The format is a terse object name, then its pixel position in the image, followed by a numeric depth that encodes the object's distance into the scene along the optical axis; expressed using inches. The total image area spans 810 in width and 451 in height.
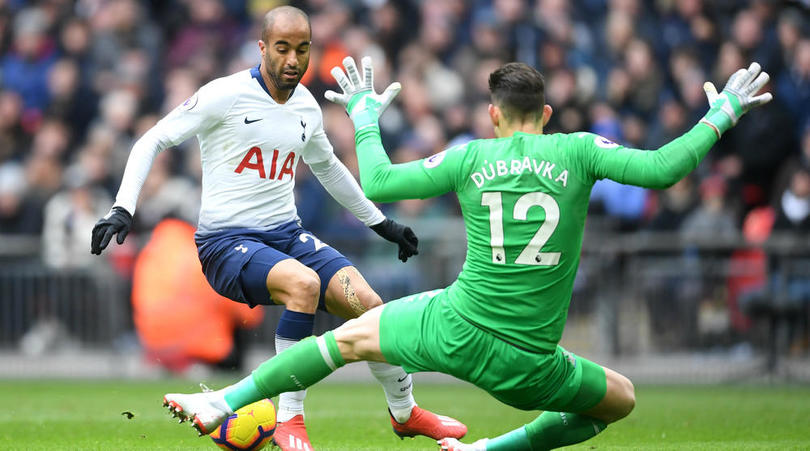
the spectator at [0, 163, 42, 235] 1385.3
